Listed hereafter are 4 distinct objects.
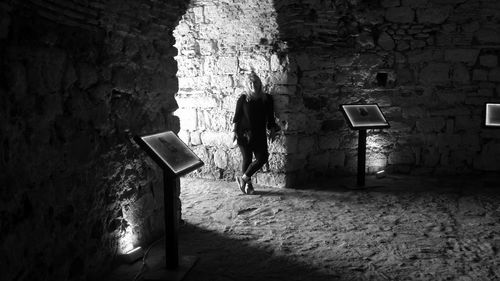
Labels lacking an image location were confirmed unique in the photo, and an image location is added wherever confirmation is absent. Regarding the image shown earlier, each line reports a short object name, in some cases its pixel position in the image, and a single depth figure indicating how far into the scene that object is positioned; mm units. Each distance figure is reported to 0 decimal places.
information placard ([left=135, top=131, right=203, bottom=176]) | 2793
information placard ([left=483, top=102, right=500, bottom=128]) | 4879
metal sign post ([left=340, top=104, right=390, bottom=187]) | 5254
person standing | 5008
